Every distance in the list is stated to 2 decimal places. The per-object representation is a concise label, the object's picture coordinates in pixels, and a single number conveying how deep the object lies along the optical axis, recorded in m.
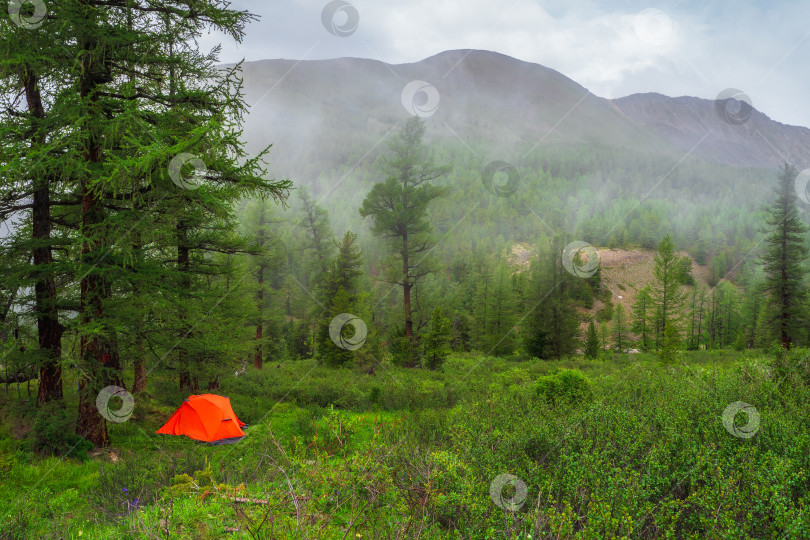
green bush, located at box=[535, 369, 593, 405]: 10.39
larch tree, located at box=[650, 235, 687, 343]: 40.53
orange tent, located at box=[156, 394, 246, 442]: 12.19
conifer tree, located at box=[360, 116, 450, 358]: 26.70
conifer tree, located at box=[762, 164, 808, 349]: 31.89
